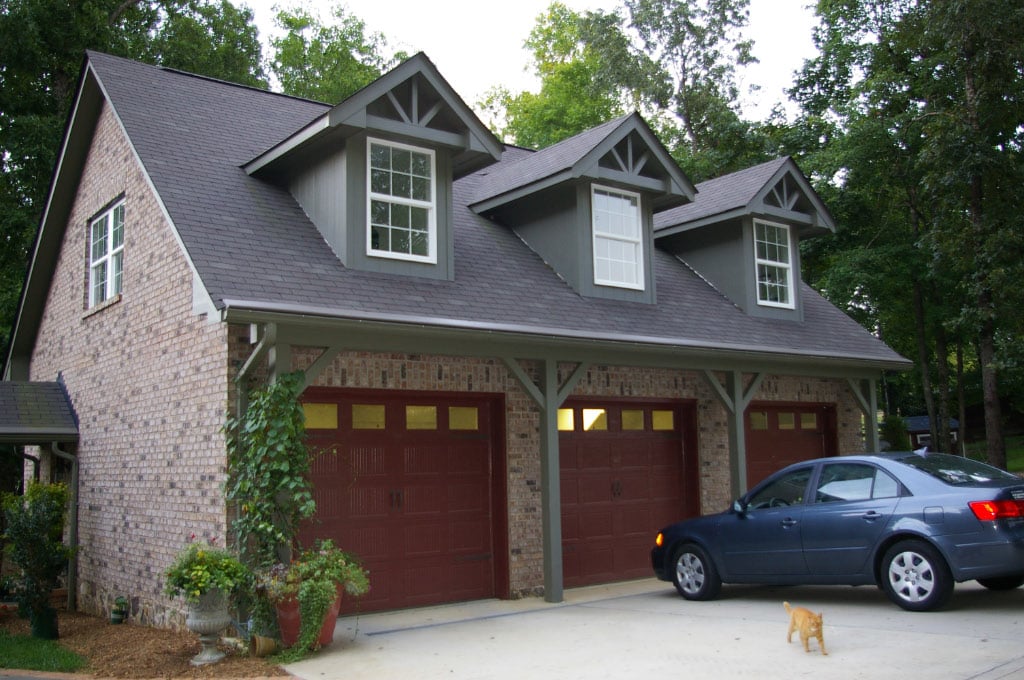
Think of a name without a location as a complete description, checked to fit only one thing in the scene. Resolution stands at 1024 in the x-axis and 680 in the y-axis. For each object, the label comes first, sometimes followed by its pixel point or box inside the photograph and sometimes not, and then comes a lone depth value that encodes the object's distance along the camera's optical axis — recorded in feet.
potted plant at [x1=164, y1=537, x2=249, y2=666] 25.11
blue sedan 26.61
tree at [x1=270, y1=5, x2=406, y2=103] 118.42
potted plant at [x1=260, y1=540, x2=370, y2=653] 25.43
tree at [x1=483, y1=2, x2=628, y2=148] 113.70
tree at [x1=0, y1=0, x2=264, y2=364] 64.80
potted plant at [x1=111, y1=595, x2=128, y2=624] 33.58
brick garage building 31.30
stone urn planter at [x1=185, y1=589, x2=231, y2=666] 25.32
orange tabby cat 23.48
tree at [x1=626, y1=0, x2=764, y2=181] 110.22
